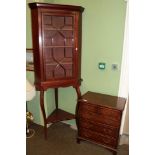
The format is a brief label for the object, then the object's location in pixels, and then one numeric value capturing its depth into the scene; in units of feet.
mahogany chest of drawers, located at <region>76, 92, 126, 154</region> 6.79
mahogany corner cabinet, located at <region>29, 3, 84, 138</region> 6.80
